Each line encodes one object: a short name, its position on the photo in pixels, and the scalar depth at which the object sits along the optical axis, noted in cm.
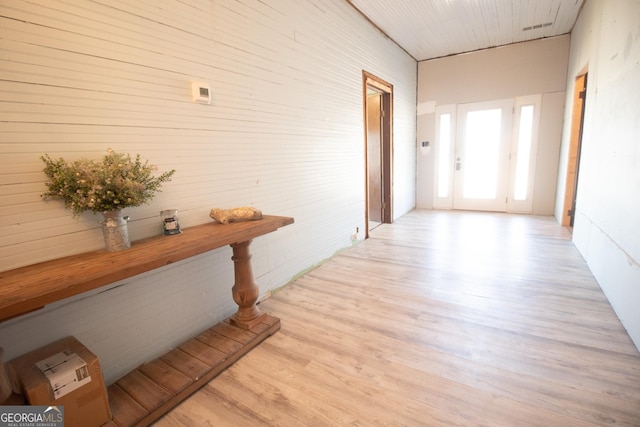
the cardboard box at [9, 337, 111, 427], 125
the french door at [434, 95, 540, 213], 564
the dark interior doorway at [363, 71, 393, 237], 517
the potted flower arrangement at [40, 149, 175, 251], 139
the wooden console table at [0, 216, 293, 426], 118
